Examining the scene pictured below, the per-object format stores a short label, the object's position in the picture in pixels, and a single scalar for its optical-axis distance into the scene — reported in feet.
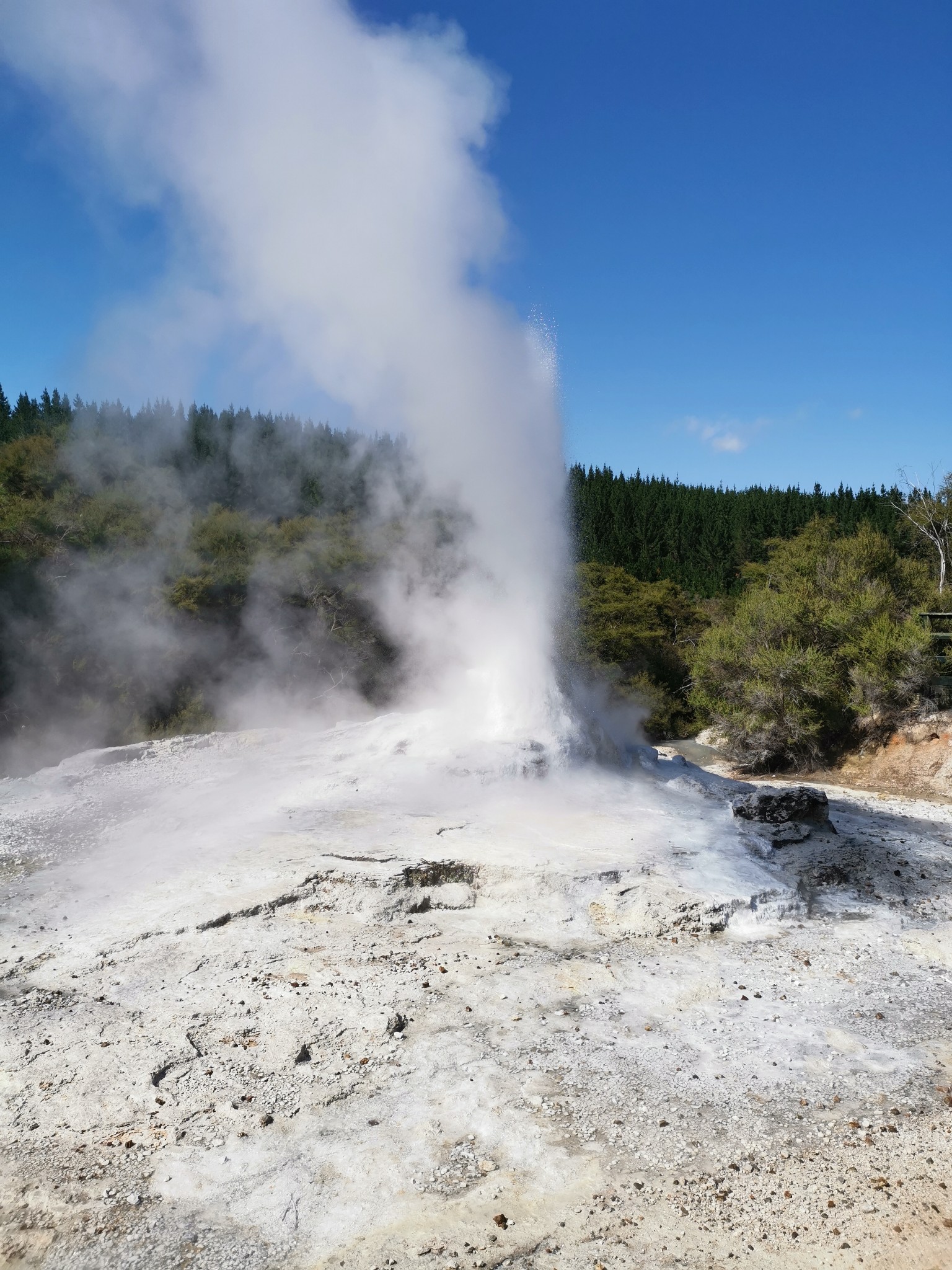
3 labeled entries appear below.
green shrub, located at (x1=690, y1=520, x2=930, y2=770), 44.52
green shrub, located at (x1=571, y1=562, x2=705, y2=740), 60.95
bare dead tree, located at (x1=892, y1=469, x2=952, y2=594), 72.43
